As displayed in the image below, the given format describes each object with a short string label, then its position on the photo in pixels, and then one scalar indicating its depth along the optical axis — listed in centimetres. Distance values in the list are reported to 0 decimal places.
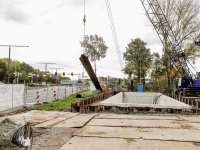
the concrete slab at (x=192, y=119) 779
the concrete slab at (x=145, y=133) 499
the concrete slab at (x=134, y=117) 817
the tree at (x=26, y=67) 8381
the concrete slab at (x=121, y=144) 417
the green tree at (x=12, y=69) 6969
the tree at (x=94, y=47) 4684
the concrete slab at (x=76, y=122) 672
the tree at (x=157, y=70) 4769
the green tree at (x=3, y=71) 6775
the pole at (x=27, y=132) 339
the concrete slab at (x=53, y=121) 666
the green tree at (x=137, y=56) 5103
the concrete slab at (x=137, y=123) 662
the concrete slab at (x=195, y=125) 639
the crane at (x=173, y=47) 2780
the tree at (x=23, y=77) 7150
